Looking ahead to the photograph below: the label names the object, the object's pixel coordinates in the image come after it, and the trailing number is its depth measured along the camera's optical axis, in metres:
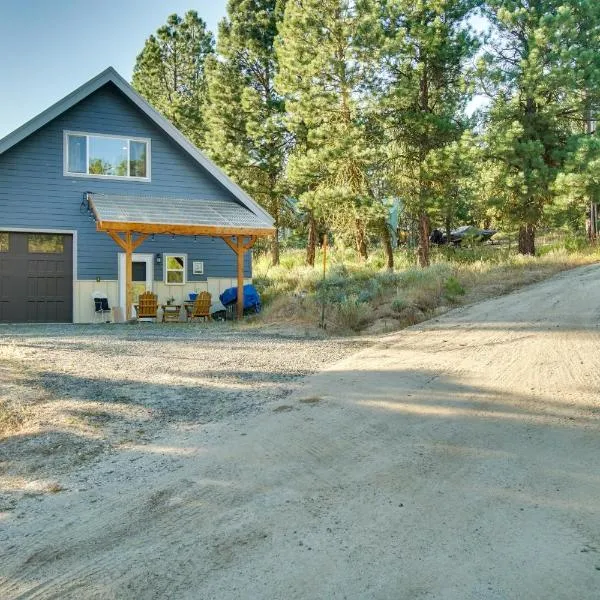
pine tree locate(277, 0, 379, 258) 19.98
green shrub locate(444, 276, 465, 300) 12.94
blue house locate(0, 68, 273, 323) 16.28
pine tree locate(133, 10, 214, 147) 34.03
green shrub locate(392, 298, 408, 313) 12.41
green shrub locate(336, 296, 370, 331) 12.26
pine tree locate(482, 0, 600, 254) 16.86
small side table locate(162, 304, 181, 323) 16.97
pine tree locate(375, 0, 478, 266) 18.73
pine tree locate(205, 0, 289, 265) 27.03
